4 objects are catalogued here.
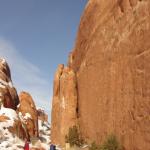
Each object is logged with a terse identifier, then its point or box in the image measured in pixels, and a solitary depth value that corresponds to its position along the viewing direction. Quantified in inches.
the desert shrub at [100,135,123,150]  665.8
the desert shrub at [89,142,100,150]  769.5
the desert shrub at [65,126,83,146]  945.6
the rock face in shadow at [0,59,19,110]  1492.9
